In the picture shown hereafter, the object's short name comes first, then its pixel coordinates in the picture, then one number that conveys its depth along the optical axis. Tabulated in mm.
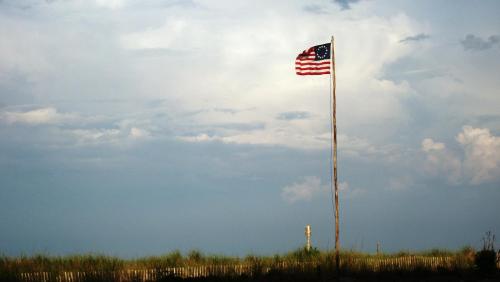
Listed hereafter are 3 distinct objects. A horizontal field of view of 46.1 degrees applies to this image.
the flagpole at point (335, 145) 26516
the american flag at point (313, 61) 26562
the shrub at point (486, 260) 28250
